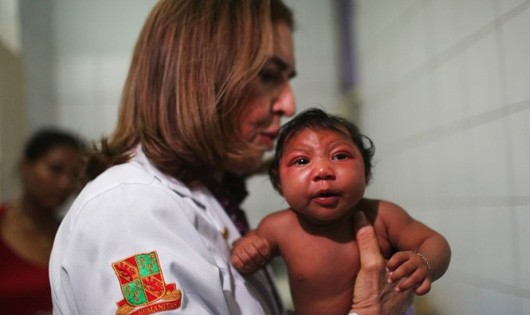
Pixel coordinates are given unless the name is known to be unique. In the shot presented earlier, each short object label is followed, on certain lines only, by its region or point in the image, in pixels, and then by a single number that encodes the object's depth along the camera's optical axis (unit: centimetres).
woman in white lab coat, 60
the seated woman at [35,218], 146
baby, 61
